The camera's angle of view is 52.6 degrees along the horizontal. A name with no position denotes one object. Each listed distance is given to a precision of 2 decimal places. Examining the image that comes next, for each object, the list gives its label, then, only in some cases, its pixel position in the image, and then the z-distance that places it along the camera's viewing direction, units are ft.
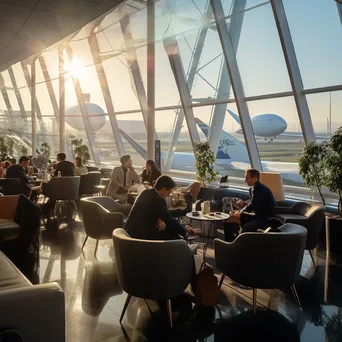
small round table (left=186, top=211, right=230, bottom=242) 15.31
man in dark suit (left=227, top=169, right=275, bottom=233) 14.48
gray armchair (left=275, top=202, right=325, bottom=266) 15.58
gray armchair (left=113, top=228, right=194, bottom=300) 9.59
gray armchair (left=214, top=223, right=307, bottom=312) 10.54
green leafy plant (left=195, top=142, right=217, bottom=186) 25.71
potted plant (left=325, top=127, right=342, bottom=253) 16.76
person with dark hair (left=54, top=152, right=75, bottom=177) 25.94
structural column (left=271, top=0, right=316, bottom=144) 21.08
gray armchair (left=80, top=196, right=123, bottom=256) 15.23
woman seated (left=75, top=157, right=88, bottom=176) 30.21
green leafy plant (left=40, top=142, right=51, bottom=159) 49.51
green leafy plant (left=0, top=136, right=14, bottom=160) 42.52
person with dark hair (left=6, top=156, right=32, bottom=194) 22.98
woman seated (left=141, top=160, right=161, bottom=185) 23.04
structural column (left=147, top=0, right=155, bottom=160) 26.17
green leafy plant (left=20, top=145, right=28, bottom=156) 51.48
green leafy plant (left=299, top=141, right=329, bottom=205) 18.40
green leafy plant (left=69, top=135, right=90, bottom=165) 41.68
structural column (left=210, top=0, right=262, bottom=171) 24.56
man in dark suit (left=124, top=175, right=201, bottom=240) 11.20
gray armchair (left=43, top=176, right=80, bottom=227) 23.89
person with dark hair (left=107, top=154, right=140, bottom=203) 21.45
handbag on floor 10.91
